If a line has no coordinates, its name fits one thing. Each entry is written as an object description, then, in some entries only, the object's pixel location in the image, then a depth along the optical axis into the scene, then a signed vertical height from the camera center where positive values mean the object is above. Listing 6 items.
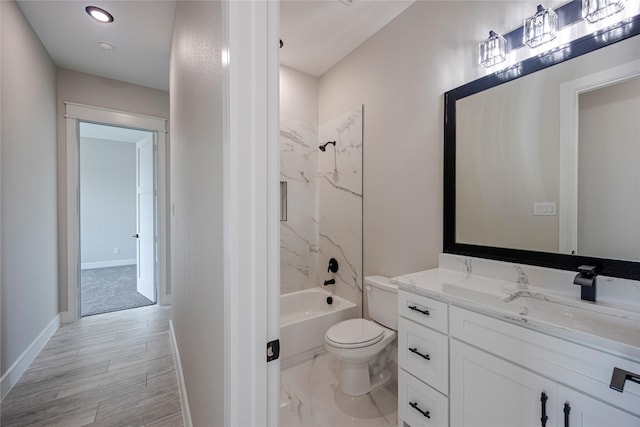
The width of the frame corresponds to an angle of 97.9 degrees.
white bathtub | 2.27 -1.02
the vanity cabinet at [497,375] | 0.87 -0.62
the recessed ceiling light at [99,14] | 2.08 +1.50
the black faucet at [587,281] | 1.11 -0.28
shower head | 2.91 +0.68
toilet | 1.82 -0.87
